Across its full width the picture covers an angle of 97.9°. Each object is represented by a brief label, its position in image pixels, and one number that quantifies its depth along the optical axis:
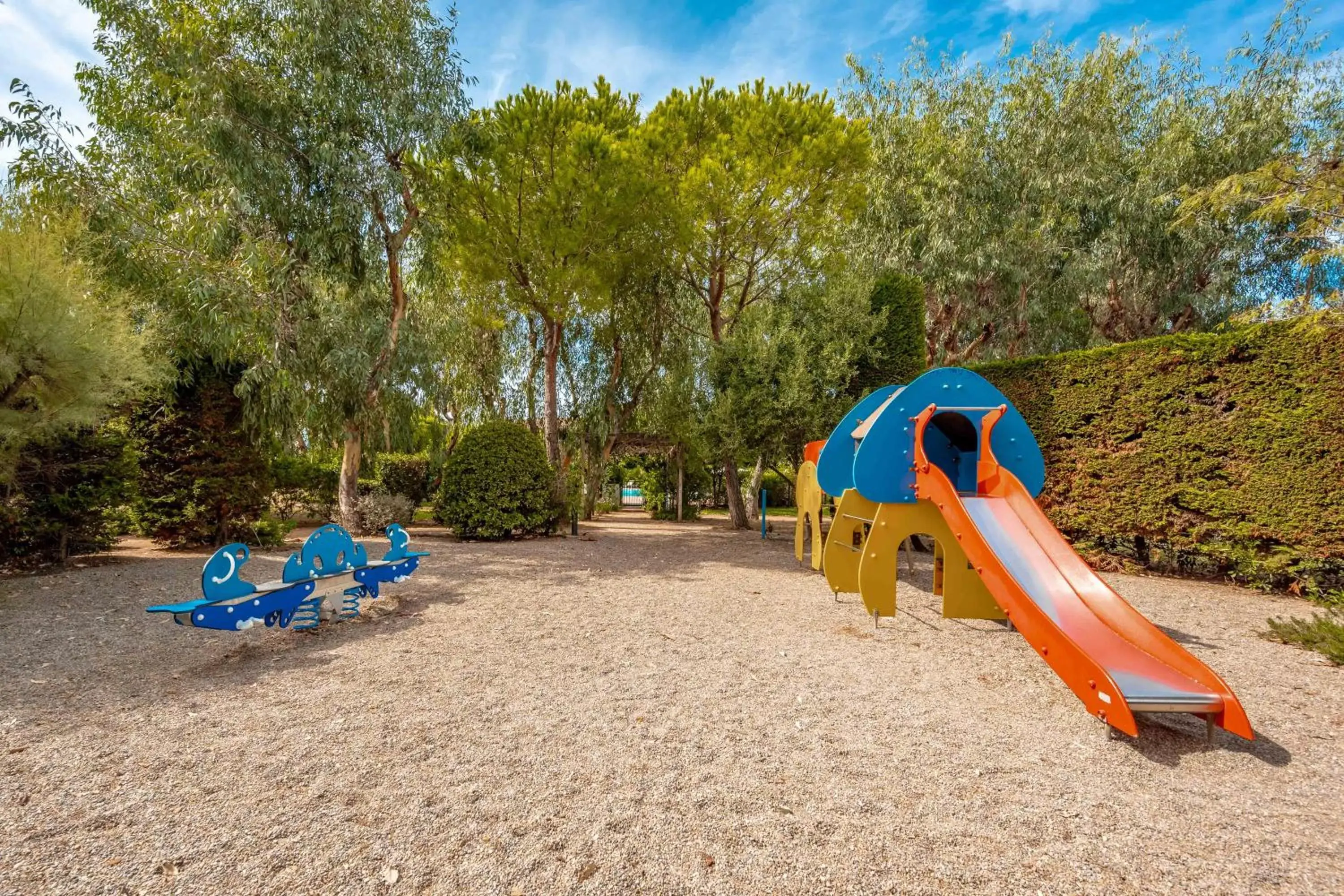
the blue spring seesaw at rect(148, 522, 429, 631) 3.76
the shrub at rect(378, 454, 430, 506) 14.15
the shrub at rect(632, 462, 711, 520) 17.44
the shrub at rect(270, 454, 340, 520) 13.02
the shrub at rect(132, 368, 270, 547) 7.66
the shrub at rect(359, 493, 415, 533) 11.36
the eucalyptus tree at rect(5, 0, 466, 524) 8.31
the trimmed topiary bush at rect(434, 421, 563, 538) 10.42
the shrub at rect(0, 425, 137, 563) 6.31
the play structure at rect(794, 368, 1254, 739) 2.88
